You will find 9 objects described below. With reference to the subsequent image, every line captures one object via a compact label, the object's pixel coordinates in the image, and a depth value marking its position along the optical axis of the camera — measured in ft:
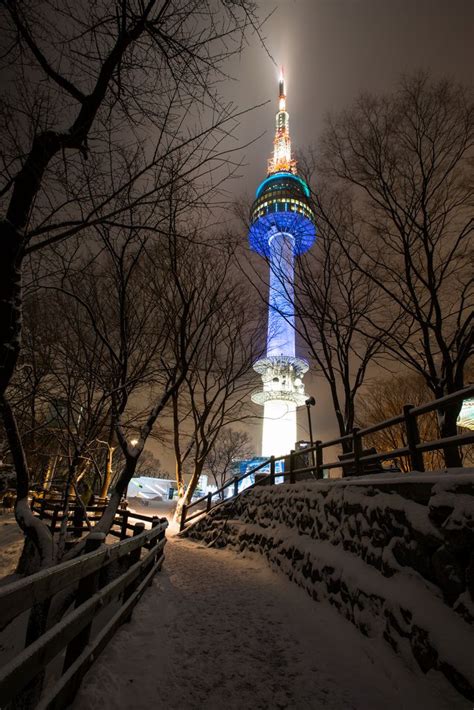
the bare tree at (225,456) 164.35
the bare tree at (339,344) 40.37
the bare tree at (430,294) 30.53
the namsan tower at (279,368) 164.04
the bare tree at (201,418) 54.39
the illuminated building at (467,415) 49.70
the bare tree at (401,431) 79.00
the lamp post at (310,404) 60.12
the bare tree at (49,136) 10.34
